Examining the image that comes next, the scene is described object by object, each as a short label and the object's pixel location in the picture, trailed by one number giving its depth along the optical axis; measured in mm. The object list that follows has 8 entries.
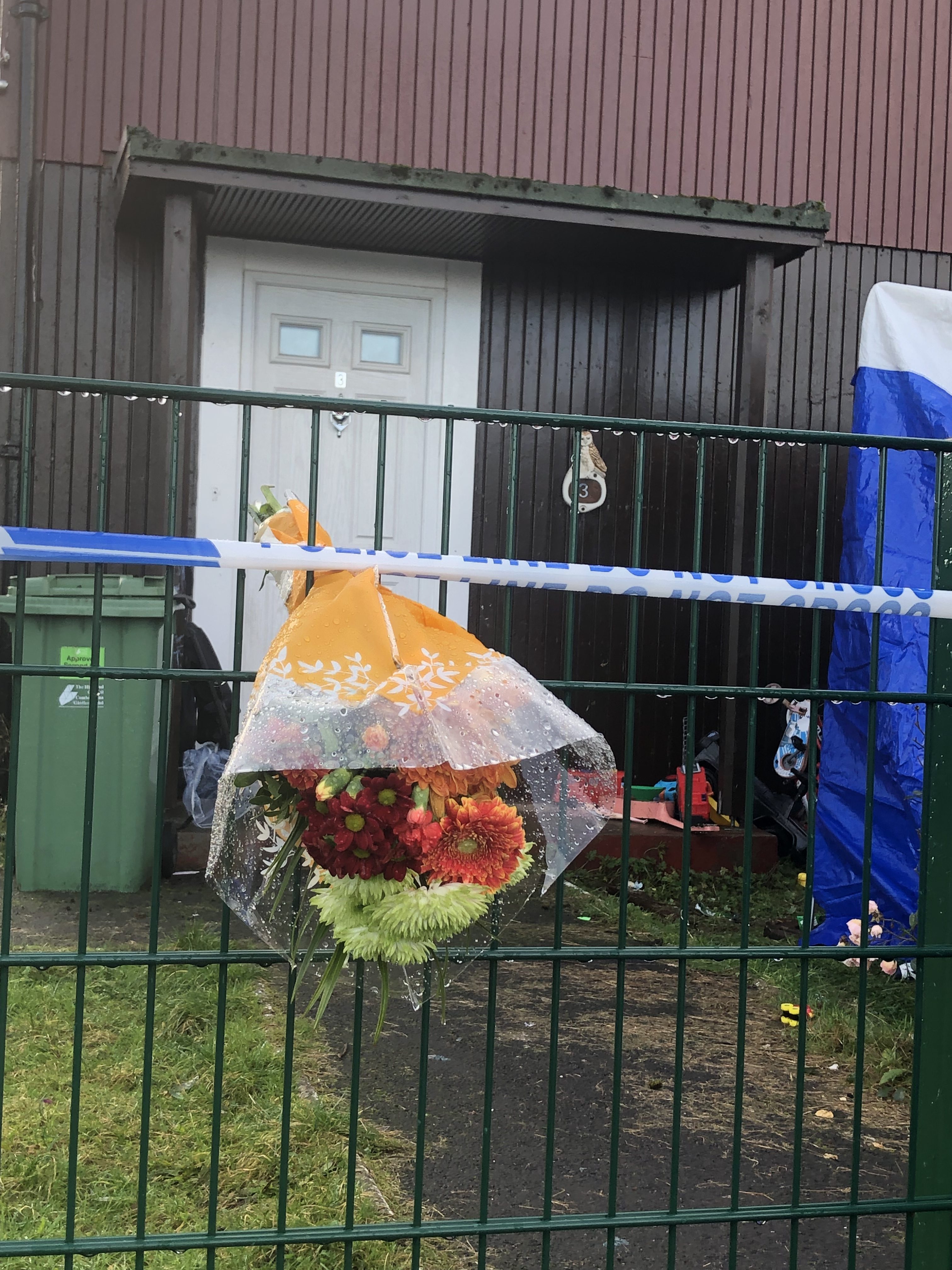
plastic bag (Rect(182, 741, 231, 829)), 5594
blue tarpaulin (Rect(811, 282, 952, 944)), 4555
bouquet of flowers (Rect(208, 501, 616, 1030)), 1687
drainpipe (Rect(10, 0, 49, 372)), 6402
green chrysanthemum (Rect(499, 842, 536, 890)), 1764
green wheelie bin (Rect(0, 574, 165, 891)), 5176
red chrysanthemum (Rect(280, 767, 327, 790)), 1703
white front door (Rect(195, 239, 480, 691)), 6977
